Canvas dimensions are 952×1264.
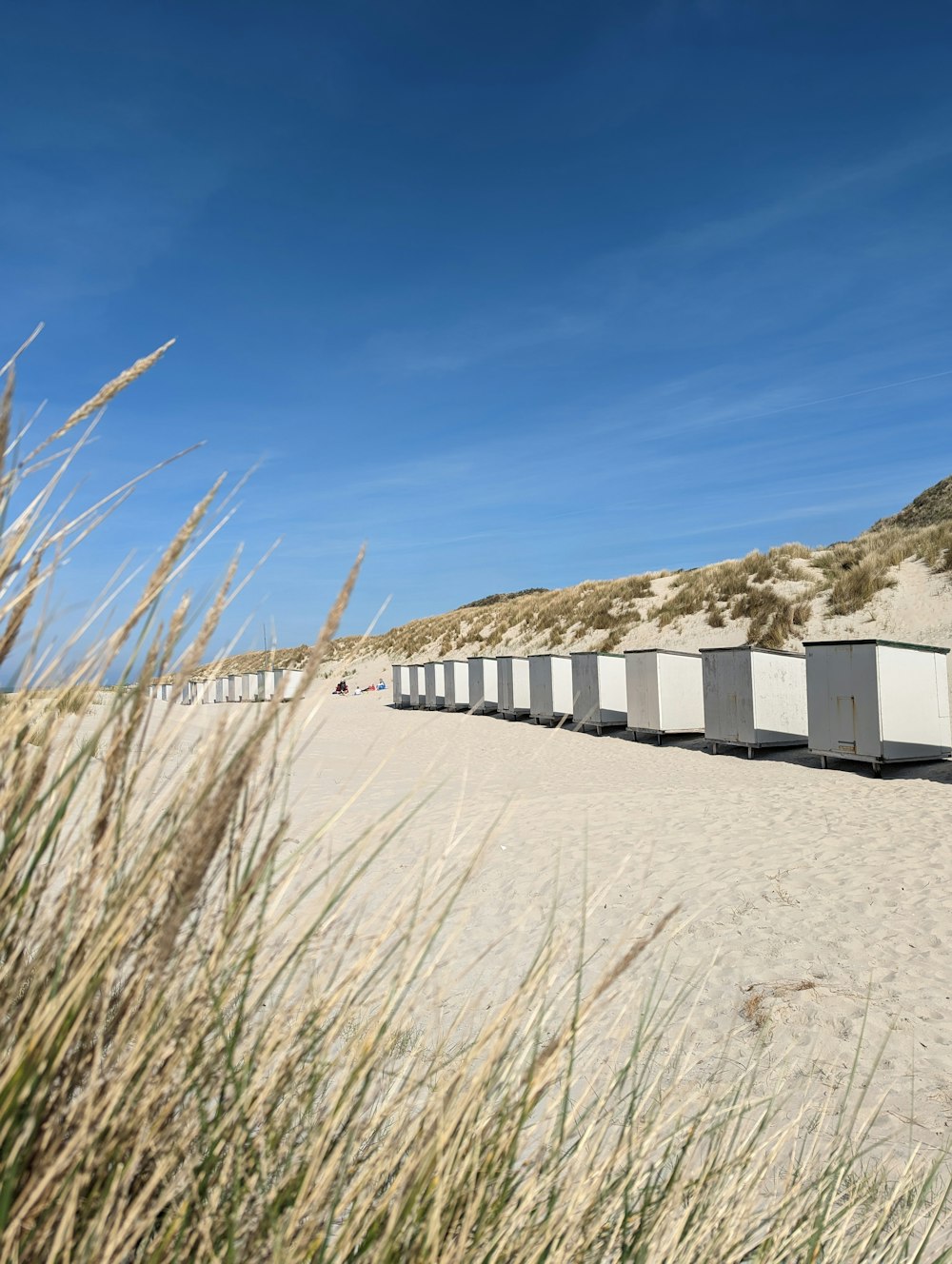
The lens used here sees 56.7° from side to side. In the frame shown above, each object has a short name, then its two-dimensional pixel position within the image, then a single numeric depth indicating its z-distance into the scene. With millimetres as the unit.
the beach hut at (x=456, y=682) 27792
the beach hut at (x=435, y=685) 29327
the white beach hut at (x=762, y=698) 15352
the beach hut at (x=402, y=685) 31641
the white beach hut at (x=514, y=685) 24109
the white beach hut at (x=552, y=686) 21812
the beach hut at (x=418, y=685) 30844
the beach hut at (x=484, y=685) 25750
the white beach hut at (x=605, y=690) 19719
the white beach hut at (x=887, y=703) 12742
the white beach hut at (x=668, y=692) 17781
